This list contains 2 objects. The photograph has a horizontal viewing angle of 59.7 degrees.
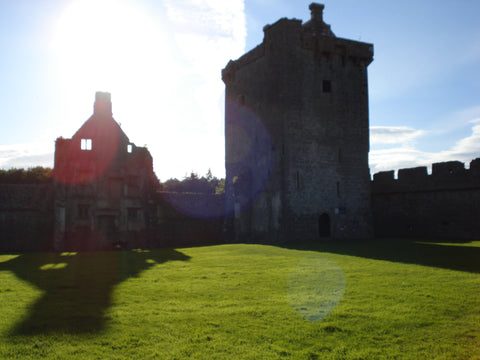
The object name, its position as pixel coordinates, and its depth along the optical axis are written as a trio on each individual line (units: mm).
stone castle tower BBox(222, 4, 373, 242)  23516
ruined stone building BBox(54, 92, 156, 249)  26484
